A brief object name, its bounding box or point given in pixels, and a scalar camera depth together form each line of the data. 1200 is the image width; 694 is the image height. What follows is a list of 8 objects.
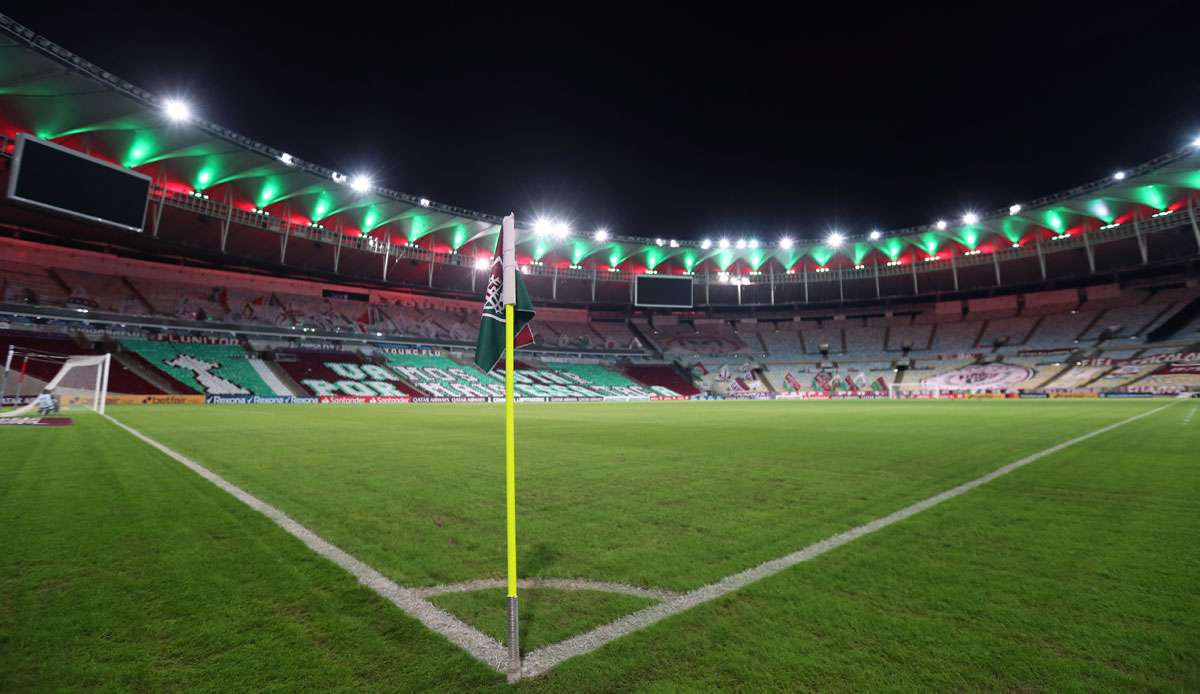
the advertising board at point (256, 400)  31.95
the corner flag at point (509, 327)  2.22
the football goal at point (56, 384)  22.71
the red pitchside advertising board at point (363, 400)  35.64
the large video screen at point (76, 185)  27.09
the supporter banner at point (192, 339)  36.59
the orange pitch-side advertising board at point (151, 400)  28.47
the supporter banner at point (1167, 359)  38.09
